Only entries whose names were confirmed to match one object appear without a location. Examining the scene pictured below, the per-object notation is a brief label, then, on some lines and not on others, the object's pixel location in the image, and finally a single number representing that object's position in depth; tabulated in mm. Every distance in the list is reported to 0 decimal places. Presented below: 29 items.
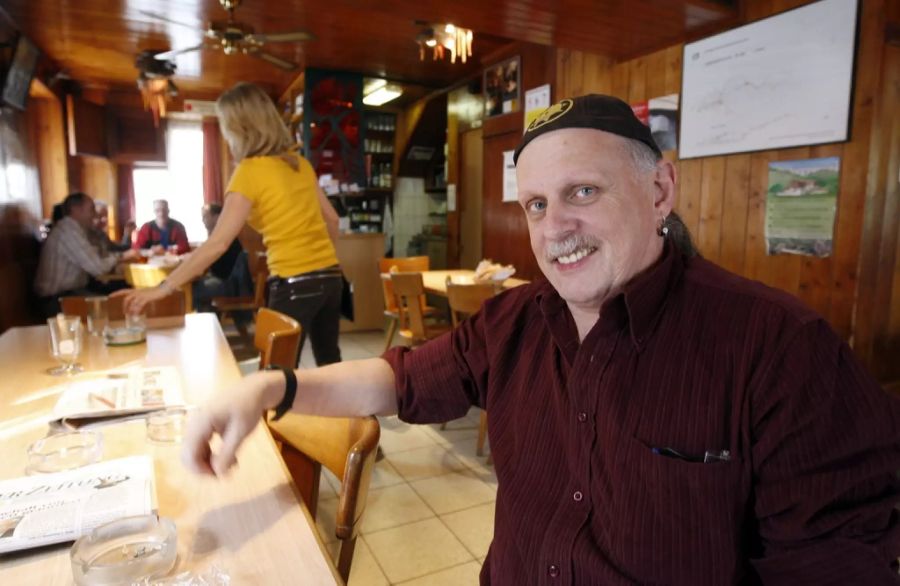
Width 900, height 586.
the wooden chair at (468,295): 2961
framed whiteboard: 2604
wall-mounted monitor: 4195
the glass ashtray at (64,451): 942
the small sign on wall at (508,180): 5027
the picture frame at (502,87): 4941
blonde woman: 2217
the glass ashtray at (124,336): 1847
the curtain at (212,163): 8250
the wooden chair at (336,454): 890
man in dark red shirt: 691
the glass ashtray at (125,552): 656
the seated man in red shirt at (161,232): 6461
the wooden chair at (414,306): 3371
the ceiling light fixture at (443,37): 3895
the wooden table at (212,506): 700
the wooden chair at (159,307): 2256
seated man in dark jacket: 5254
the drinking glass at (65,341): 1574
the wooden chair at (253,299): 4805
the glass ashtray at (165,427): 1079
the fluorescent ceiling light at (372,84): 6452
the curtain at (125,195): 7754
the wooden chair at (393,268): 4121
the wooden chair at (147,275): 3399
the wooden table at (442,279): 3594
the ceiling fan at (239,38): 3580
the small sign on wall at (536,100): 4602
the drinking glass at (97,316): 1955
